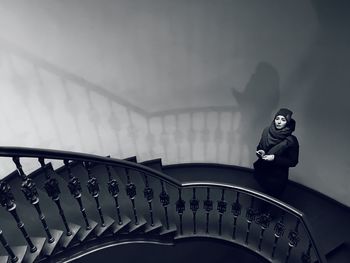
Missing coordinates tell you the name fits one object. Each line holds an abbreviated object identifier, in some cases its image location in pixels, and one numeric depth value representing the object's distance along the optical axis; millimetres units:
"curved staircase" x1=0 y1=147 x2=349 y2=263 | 3436
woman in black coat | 3992
